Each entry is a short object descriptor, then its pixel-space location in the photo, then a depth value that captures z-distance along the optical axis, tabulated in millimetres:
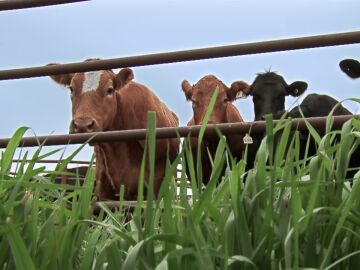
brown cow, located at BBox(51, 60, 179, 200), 8641
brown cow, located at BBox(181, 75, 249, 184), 9195
